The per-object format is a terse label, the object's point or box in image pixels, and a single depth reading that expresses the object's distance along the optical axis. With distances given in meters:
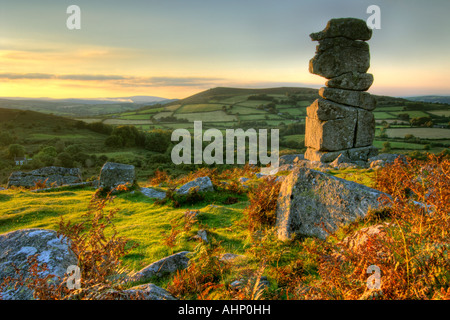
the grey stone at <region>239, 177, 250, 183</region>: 14.70
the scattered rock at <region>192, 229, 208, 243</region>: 7.25
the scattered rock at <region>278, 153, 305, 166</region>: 19.70
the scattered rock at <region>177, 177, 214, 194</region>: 12.59
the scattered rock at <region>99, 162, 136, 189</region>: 15.27
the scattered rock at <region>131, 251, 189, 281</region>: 5.30
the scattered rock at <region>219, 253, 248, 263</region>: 5.55
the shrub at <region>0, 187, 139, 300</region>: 3.37
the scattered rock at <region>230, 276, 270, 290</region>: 4.36
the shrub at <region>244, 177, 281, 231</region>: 7.45
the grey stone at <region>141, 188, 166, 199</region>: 13.74
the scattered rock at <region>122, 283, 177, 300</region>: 3.64
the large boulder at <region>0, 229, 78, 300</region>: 4.19
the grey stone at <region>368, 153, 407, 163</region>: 15.83
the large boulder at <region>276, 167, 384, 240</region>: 6.08
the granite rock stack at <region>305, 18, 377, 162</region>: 16.48
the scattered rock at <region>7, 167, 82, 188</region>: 20.50
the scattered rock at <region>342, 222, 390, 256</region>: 4.17
